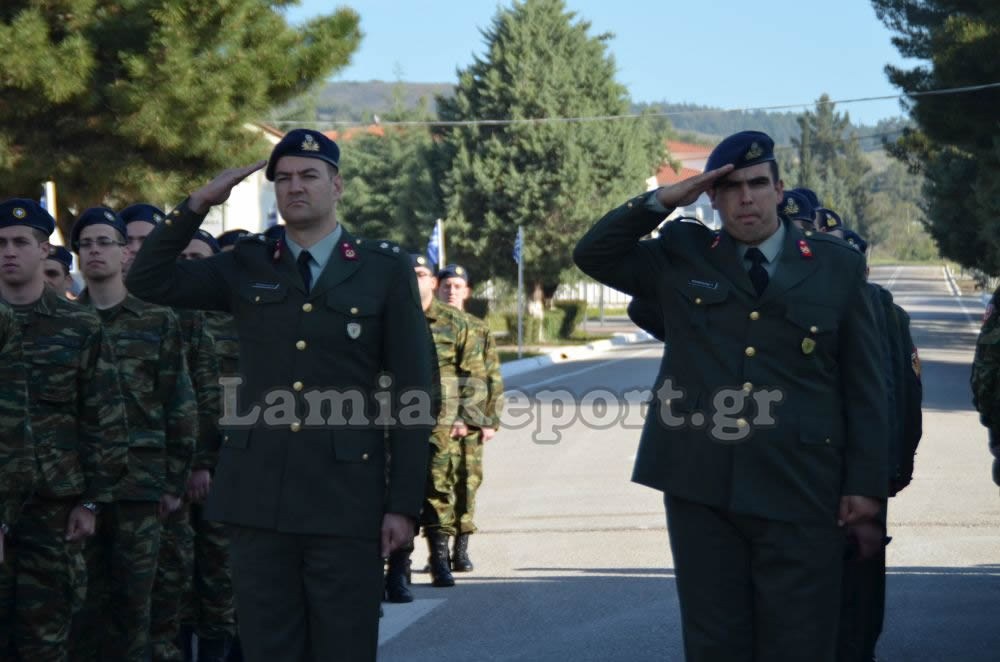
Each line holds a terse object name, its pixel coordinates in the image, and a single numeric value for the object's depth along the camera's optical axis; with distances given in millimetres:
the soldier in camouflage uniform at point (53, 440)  11133
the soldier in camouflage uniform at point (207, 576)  13844
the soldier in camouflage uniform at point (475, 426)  18574
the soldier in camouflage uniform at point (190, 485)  13159
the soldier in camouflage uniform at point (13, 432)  10166
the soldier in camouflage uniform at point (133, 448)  12236
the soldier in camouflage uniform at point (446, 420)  17997
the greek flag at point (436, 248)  61137
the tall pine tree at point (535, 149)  90042
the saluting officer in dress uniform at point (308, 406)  8883
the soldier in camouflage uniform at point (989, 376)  12265
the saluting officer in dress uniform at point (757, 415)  8703
